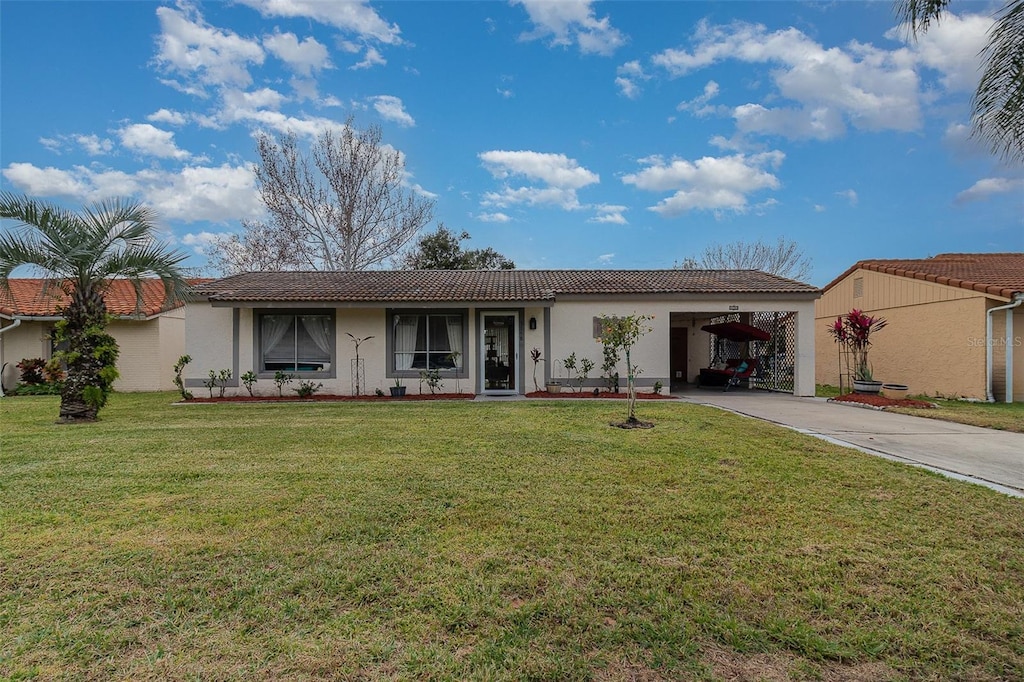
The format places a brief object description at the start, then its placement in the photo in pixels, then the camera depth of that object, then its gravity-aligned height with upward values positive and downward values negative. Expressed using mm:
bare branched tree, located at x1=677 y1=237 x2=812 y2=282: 31281 +5969
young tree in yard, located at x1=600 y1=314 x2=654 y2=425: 8313 +259
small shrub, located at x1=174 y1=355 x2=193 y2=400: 12750 -763
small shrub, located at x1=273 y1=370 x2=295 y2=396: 13188 -807
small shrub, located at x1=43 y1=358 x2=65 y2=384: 15531 -628
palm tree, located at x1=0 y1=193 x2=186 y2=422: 9445 +1936
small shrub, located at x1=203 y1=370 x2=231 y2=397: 13219 -801
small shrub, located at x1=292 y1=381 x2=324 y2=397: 13273 -1086
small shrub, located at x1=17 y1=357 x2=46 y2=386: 15875 -585
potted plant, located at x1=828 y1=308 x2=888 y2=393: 12248 +156
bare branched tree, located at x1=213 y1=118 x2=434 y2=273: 23344 +7473
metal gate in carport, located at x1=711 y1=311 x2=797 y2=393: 14766 -233
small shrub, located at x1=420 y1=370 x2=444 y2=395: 13438 -853
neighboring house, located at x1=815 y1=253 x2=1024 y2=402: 12633 +627
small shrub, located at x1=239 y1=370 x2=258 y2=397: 13183 -801
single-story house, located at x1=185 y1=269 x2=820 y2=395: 13516 +466
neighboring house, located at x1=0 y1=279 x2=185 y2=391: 16125 +490
